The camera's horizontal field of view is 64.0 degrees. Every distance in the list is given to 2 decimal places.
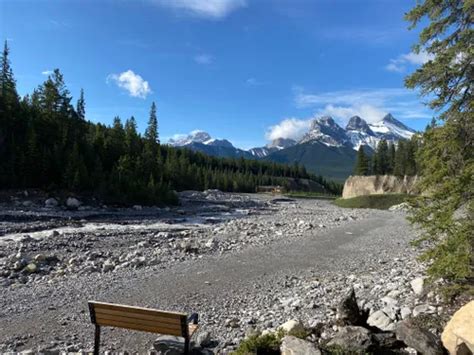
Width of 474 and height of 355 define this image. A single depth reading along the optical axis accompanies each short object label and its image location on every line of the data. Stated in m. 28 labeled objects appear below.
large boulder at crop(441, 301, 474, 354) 6.71
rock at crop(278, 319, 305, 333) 8.44
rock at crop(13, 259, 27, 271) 18.12
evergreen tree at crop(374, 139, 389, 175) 118.12
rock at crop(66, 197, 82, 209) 51.56
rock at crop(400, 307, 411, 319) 9.91
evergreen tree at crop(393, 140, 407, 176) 98.44
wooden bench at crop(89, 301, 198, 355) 7.54
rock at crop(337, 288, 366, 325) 9.02
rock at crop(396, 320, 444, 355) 7.17
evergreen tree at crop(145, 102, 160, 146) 97.31
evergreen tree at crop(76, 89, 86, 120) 85.62
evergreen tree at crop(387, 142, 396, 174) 115.05
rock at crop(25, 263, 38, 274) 17.94
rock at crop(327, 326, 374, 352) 7.14
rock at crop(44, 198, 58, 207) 49.91
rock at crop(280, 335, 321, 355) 6.76
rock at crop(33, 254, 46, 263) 20.03
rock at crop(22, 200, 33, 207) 47.94
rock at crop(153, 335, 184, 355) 8.13
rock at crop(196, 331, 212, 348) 9.44
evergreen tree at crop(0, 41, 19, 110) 64.75
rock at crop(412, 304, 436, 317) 9.90
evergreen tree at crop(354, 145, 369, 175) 115.72
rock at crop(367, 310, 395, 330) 9.18
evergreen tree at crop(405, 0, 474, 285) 9.02
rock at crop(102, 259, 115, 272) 18.40
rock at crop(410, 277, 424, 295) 11.73
